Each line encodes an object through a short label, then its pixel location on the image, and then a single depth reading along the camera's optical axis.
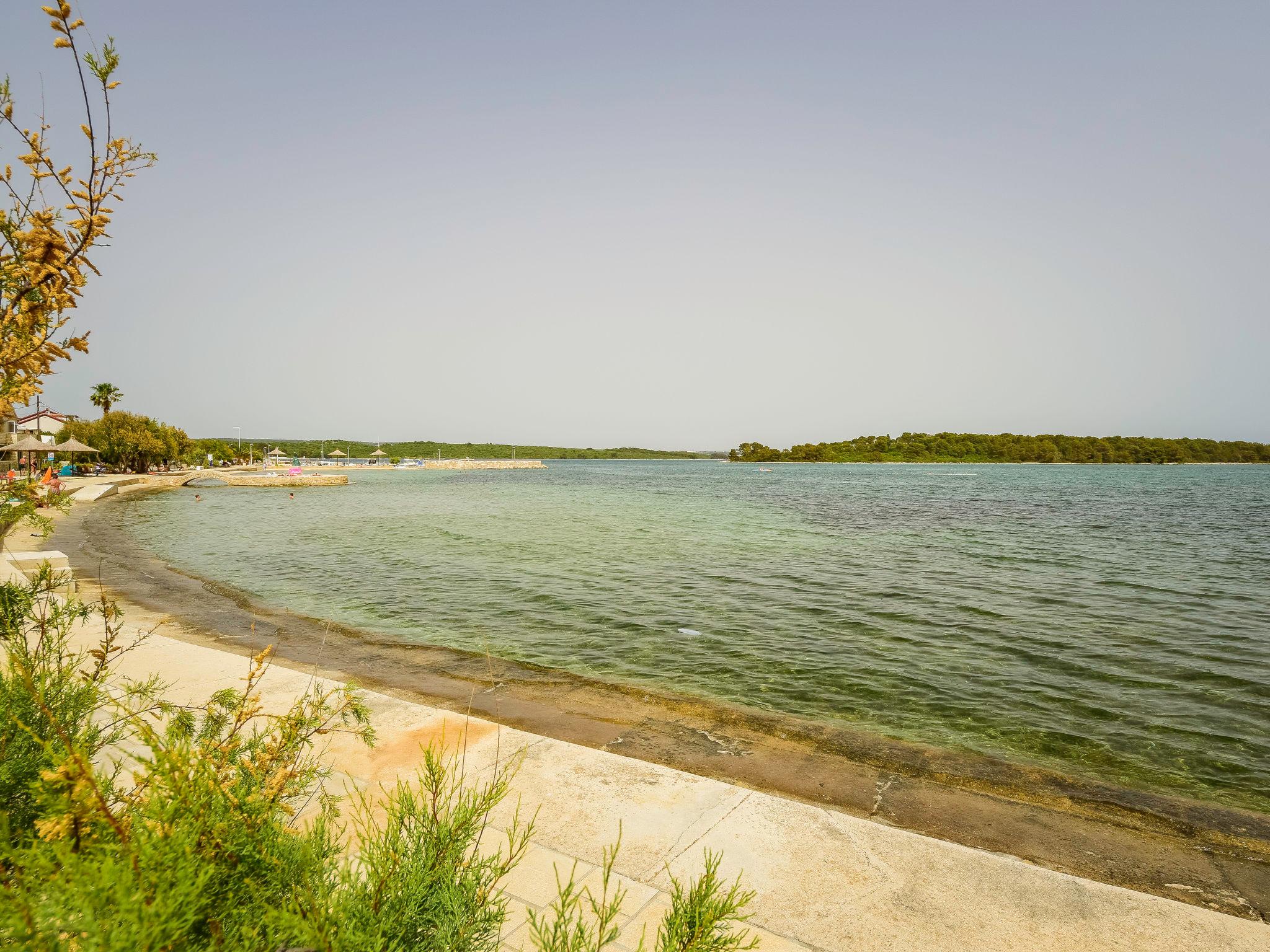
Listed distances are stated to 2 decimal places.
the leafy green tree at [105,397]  70.56
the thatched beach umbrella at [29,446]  35.08
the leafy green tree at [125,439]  60.72
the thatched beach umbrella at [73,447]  43.28
